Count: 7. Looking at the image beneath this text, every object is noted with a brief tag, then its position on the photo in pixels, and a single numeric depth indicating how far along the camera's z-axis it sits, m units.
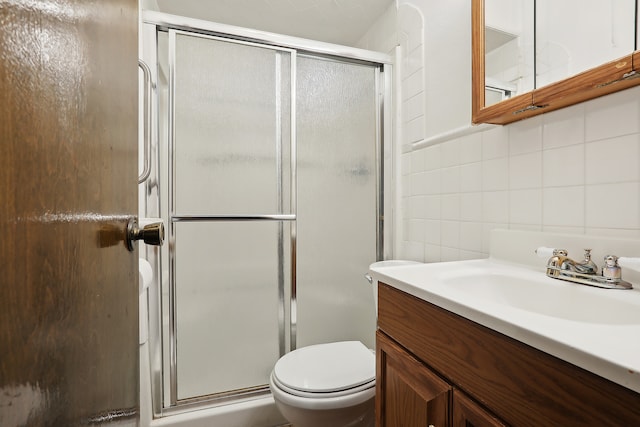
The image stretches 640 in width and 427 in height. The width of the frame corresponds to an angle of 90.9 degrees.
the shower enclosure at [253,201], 1.44
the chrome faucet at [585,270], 0.71
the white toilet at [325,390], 1.11
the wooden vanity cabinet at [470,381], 0.41
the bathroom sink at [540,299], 0.40
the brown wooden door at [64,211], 0.25
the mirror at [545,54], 0.74
